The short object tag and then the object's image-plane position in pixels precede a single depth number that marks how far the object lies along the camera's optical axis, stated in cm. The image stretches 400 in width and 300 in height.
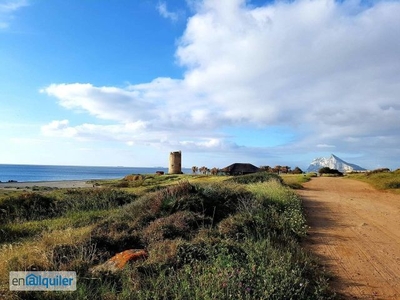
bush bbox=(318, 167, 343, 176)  4456
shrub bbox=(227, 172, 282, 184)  2259
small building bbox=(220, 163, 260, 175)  3897
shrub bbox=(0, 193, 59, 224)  1328
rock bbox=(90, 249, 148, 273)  502
